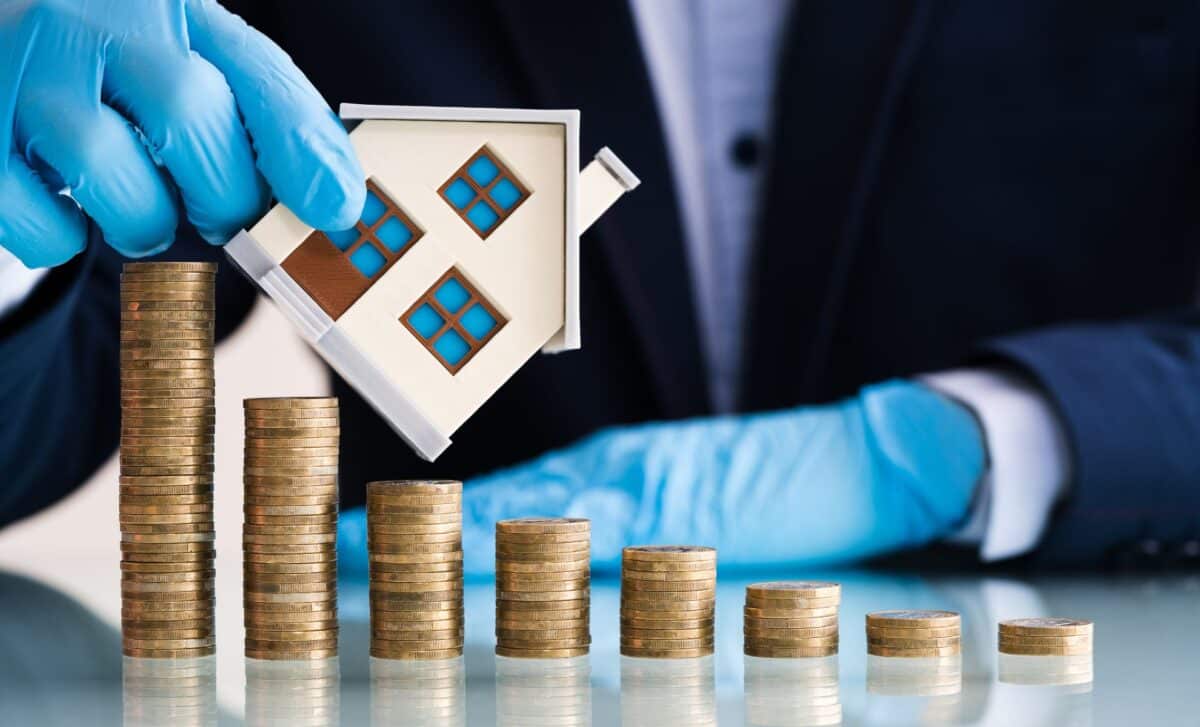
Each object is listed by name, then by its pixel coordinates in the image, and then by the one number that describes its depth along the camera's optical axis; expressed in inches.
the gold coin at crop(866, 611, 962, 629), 33.9
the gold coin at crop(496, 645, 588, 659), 34.2
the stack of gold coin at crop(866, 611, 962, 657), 33.9
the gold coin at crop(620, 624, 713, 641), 34.2
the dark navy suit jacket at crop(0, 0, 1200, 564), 46.0
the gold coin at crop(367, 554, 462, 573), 34.1
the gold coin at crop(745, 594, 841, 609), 34.1
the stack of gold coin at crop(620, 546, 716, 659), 34.2
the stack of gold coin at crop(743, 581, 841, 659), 34.1
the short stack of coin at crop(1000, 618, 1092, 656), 33.9
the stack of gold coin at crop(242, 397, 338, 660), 34.1
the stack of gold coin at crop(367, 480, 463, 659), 34.1
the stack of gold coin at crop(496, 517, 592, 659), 34.2
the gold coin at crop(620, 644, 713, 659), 34.2
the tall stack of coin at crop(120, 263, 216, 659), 34.2
